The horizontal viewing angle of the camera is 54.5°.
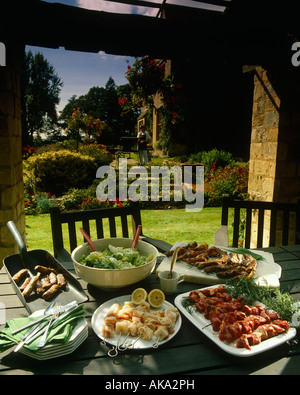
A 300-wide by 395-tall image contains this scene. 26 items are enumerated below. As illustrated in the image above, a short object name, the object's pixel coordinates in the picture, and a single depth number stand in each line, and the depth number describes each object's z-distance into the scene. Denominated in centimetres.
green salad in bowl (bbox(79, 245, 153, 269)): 145
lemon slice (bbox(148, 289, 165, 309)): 130
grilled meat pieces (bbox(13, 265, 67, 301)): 138
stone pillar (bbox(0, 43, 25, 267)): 261
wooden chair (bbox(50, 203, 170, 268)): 210
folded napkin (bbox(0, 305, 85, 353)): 100
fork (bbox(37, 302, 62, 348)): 98
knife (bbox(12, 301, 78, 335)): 107
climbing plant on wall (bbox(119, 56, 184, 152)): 418
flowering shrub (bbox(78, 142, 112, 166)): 1092
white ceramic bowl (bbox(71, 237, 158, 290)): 136
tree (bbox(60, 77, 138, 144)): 3300
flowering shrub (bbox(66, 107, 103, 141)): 1745
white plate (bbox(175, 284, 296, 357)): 101
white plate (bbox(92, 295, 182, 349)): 107
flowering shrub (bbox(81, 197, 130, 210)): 687
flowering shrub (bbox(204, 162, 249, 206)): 752
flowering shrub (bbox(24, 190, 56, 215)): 708
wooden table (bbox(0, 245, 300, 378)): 97
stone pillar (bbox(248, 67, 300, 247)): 352
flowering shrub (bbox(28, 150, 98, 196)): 870
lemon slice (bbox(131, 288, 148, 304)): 132
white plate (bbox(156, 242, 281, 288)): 155
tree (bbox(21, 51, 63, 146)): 3198
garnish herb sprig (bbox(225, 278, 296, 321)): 124
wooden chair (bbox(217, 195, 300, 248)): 256
